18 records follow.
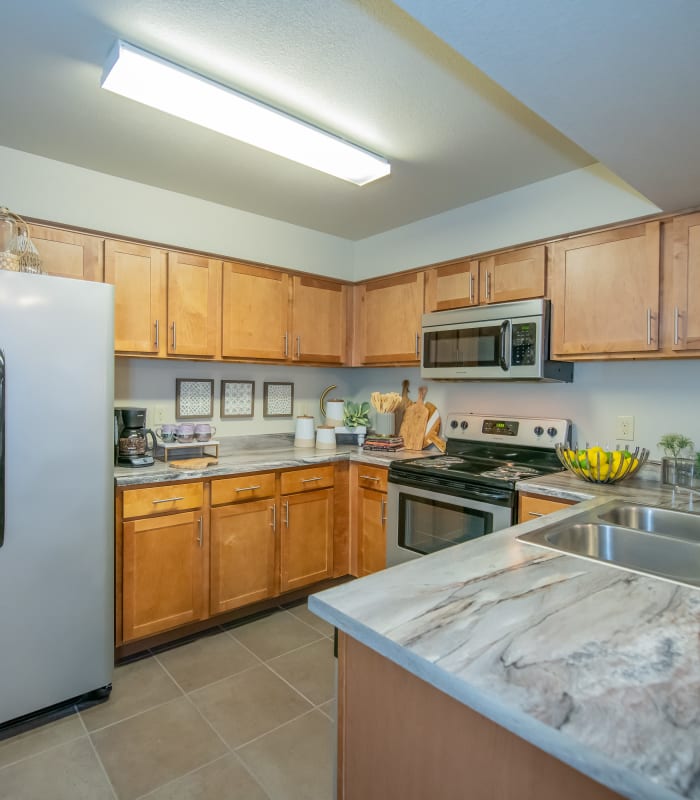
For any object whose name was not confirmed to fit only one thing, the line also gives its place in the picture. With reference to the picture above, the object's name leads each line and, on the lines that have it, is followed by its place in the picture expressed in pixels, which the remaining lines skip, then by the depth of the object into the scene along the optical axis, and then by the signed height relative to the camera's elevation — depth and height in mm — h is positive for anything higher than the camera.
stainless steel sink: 1391 -432
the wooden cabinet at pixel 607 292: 2186 +475
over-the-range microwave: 2500 +265
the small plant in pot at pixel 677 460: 2094 -276
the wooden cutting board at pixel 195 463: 2548 -387
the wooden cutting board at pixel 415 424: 3334 -216
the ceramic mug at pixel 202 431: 2811 -239
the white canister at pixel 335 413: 3613 -160
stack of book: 3289 -346
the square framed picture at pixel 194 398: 3057 -56
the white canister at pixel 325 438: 3400 -323
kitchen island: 596 -403
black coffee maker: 2521 -265
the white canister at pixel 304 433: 3453 -295
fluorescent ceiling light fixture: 1620 +1029
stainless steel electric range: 2391 -457
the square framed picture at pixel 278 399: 3469 -63
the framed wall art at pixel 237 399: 3256 -62
